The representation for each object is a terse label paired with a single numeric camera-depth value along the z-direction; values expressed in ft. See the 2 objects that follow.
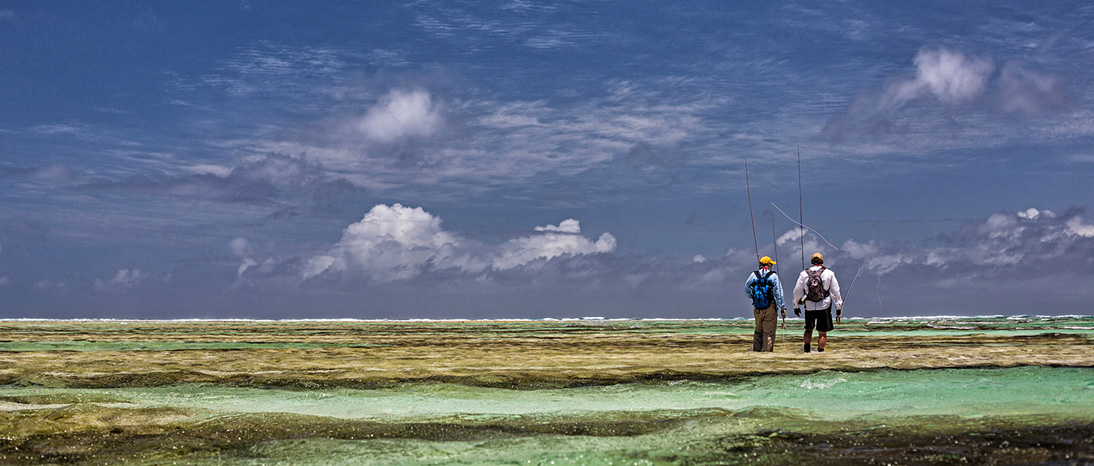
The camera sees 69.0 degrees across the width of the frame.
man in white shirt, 53.98
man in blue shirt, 56.44
